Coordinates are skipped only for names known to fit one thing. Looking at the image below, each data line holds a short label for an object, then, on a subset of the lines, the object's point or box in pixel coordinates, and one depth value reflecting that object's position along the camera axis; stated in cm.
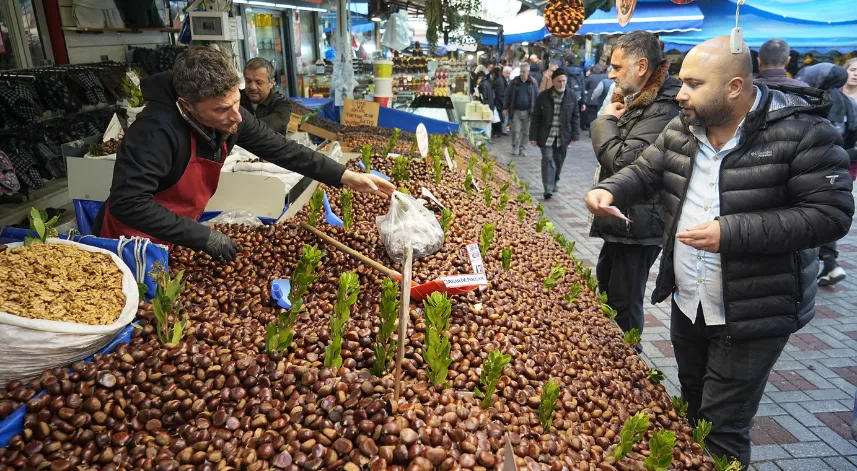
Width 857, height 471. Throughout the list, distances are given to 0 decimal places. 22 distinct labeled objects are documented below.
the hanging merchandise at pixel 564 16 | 725
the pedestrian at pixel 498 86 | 1381
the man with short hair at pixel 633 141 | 289
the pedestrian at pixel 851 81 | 524
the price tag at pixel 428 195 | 331
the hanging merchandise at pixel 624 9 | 602
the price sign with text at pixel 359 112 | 630
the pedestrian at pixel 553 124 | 789
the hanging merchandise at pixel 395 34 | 1031
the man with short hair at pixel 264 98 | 434
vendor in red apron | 213
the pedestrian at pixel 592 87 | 1308
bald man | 196
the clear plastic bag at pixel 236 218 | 295
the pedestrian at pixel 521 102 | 1091
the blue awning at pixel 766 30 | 949
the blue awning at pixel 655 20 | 997
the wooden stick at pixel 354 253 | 199
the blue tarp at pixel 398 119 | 670
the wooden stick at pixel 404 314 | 144
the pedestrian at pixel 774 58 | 448
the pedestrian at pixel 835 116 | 503
